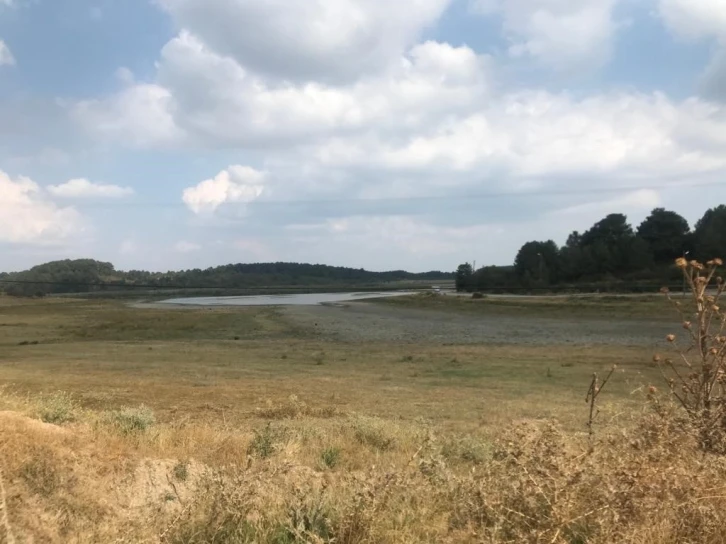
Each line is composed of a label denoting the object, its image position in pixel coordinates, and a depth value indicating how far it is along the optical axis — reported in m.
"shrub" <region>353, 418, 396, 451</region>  7.71
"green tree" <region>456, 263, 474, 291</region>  100.44
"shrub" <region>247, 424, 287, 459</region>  6.44
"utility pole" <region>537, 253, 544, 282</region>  88.09
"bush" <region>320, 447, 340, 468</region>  6.51
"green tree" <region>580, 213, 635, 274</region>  80.06
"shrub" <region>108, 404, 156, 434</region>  7.69
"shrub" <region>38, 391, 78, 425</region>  8.05
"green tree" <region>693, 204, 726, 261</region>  64.62
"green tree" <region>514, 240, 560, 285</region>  88.12
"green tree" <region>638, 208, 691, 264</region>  77.81
